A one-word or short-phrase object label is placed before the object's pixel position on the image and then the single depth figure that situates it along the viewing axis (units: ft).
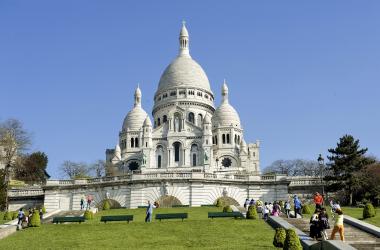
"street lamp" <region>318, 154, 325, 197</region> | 162.44
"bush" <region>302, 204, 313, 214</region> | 115.24
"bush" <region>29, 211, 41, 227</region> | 102.58
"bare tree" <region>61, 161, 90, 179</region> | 302.45
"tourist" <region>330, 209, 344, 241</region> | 65.26
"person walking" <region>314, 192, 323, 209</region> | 98.07
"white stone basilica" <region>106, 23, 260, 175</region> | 312.09
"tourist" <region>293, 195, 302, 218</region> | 99.71
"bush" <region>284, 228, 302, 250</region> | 59.98
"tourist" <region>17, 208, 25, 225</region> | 103.45
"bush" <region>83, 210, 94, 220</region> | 113.60
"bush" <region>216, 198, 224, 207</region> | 138.72
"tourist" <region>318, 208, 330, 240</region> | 68.35
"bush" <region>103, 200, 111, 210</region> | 144.36
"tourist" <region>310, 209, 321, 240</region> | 69.62
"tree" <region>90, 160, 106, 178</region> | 314.24
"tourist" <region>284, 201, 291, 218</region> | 106.21
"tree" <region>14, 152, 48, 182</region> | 246.27
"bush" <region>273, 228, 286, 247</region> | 66.44
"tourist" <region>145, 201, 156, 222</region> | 100.37
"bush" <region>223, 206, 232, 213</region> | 115.61
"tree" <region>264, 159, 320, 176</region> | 356.44
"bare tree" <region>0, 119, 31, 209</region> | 214.48
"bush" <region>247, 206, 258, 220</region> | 99.45
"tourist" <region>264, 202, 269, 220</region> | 98.43
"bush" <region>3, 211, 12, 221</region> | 126.33
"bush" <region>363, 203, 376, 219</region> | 105.09
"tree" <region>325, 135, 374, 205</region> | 159.84
